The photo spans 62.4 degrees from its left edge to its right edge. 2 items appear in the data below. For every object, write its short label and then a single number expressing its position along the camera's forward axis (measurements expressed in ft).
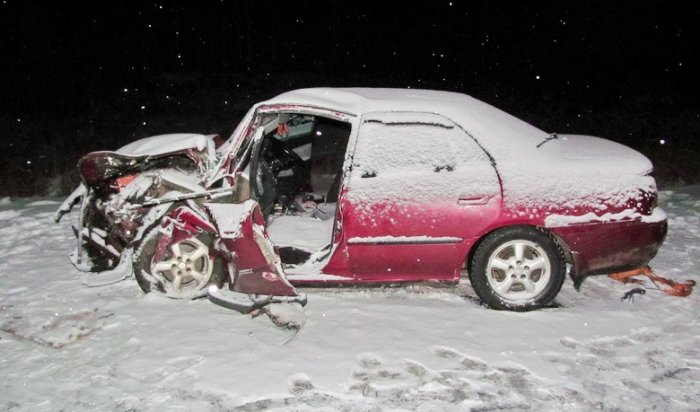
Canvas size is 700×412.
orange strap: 15.80
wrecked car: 14.35
